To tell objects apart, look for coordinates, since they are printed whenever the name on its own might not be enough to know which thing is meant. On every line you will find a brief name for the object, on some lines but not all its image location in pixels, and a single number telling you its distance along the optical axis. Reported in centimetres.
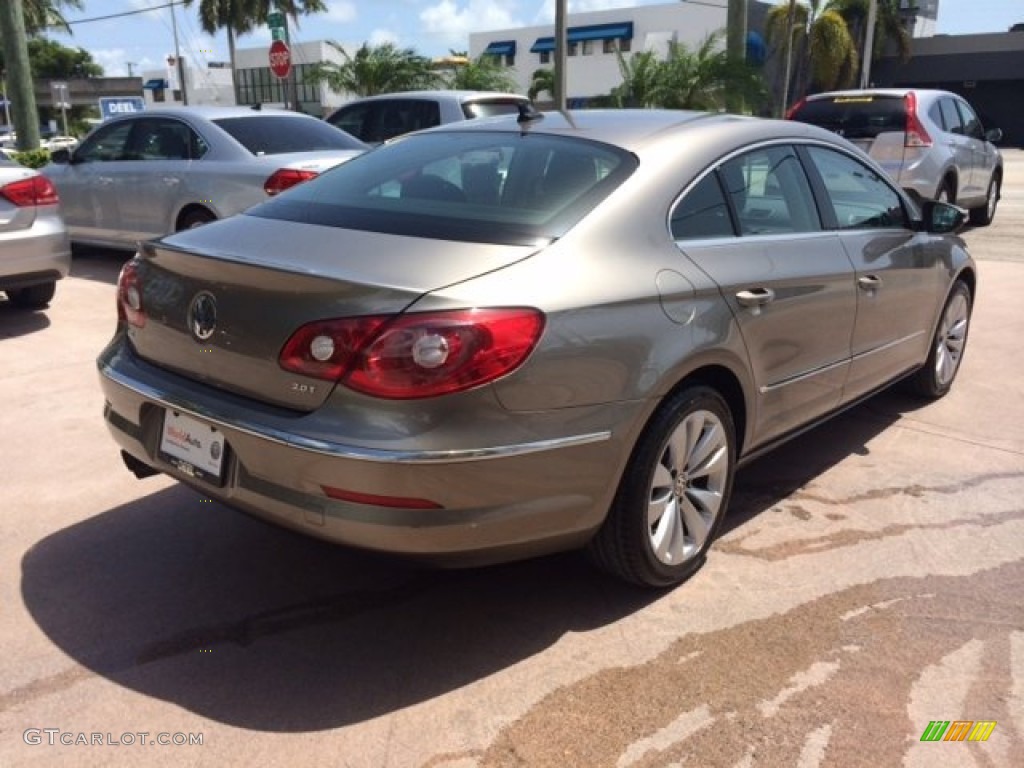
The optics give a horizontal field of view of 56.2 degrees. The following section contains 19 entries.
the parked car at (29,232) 643
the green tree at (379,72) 2950
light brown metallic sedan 252
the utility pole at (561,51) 1748
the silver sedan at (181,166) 779
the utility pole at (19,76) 1600
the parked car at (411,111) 984
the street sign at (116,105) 3828
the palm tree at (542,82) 4322
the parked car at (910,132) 1056
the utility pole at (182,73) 3412
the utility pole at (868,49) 3412
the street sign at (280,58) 1356
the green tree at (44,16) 3259
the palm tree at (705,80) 2123
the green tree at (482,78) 2914
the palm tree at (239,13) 4648
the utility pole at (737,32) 1834
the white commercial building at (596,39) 4506
